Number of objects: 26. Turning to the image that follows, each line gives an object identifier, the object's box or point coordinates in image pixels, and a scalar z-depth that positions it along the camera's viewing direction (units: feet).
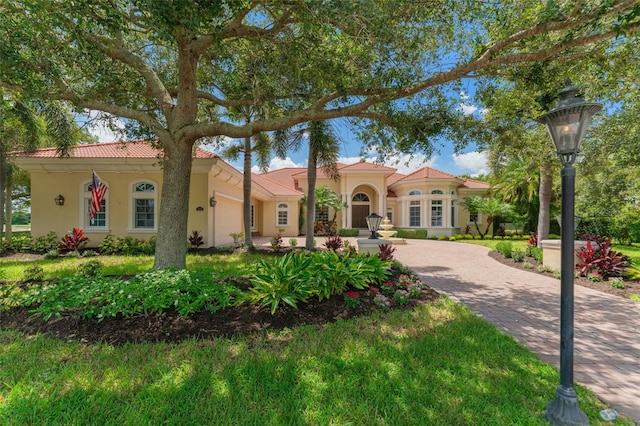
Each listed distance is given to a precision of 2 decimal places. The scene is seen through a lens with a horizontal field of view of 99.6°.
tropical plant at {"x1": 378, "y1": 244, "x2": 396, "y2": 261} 25.29
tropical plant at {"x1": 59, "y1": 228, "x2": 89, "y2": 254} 34.78
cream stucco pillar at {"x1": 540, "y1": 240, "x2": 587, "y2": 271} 27.16
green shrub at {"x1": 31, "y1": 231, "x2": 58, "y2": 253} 35.96
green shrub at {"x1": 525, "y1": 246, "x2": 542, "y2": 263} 32.78
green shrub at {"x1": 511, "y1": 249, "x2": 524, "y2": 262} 35.19
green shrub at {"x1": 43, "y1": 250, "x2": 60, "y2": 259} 32.99
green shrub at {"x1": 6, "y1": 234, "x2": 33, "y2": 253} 36.09
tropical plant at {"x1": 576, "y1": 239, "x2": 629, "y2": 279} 24.79
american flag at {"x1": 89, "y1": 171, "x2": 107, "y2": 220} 28.76
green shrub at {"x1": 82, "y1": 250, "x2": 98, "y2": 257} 34.42
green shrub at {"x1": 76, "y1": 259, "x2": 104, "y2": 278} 20.11
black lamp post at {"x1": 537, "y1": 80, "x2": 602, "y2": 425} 7.96
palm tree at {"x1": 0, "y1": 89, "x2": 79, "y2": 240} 23.89
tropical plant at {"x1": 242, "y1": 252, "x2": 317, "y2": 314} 14.34
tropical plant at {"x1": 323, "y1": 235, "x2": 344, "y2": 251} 36.59
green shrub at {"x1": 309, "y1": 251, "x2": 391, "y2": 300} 15.92
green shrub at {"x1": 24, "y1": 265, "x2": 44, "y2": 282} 18.94
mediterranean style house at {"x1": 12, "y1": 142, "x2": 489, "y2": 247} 38.19
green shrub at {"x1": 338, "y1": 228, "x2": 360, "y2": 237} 73.05
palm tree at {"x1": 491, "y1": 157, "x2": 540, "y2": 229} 71.05
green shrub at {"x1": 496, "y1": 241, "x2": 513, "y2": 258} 37.60
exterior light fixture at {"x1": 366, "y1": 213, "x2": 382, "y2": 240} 28.19
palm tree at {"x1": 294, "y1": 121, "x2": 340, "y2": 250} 34.16
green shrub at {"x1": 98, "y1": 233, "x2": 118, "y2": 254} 35.67
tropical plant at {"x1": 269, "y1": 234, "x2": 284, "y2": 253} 39.18
